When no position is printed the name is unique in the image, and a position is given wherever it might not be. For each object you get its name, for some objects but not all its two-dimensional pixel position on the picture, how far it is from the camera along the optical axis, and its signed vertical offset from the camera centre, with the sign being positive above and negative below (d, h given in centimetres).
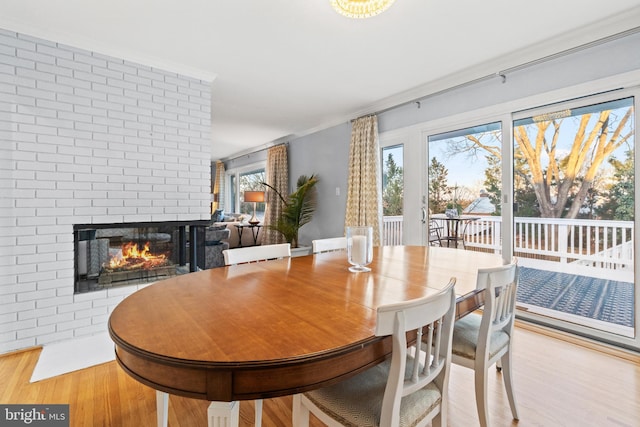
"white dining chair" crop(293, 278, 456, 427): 86 -61
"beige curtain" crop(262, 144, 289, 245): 603 +54
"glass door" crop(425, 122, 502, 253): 312 +25
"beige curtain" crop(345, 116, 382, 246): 403 +46
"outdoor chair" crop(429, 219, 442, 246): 363 -25
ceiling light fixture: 163 +111
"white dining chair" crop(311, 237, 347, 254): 234 -27
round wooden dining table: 74 -35
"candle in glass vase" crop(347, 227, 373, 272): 162 -19
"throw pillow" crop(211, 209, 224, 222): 754 -12
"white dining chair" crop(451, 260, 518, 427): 130 -62
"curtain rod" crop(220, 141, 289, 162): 628 +144
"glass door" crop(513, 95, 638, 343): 236 -3
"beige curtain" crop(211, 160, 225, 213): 895 +73
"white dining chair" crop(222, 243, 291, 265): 179 -27
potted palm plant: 511 +2
